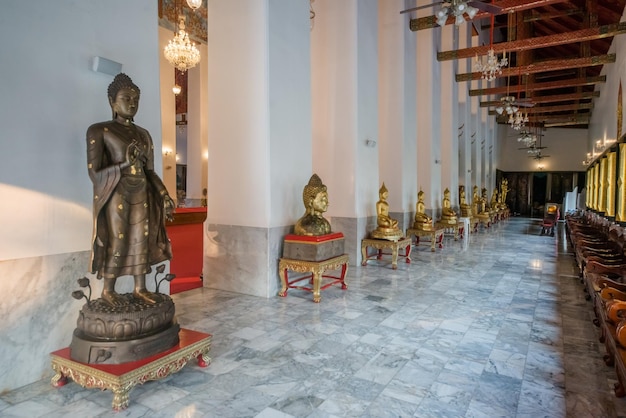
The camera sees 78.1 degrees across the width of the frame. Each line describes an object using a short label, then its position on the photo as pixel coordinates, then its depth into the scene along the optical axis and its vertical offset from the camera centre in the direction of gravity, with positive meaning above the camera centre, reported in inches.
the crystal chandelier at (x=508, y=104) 425.3 +105.5
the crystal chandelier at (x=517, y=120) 512.7 +107.6
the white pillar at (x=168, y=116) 445.4 +95.1
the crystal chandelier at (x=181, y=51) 337.1 +128.0
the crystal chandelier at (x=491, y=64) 339.3 +121.0
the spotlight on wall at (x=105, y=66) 119.4 +41.2
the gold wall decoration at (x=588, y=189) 491.4 +12.4
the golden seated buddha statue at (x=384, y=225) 273.9 -19.6
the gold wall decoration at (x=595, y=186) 410.6 +14.2
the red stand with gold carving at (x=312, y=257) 184.7 -29.8
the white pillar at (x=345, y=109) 272.2 +64.4
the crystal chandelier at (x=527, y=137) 639.8 +103.9
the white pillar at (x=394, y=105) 355.9 +86.5
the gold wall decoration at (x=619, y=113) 327.2 +74.5
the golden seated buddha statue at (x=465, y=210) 513.3 -16.0
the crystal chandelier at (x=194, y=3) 199.7 +101.5
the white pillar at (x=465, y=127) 607.5 +113.9
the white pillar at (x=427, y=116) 435.8 +92.7
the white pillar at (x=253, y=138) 192.5 +30.7
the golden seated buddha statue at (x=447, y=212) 414.9 -15.8
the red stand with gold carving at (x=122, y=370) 88.5 -42.1
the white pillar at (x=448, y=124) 509.7 +98.0
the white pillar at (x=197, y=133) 495.5 +83.5
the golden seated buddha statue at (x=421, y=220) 355.8 -20.6
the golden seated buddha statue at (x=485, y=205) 628.0 -11.7
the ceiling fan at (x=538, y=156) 855.6 +99.7
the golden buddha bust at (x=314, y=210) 193.2 -6.4
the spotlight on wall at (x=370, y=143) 286.5 +41.2
